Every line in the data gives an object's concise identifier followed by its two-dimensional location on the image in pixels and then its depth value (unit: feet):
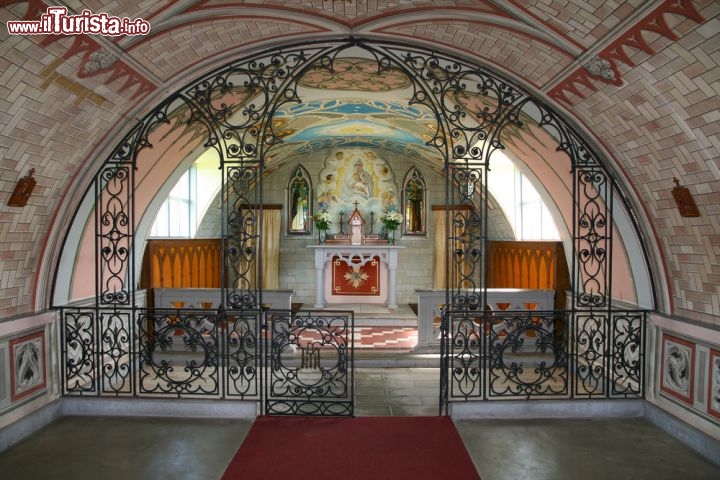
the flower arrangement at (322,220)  42.09
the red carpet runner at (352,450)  14.56
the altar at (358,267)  40.81
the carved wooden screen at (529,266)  27.22
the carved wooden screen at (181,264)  27.91
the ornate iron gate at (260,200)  18.07
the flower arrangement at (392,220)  42.47
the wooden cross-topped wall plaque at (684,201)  15.16
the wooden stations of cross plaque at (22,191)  15.31
